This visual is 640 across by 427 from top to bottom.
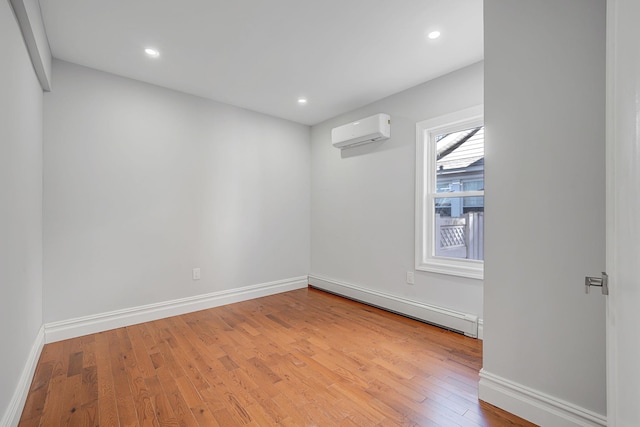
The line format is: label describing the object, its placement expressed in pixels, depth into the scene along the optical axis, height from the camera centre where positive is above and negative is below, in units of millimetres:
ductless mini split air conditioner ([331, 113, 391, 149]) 3254 +974
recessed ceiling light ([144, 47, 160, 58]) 2390 +1355
